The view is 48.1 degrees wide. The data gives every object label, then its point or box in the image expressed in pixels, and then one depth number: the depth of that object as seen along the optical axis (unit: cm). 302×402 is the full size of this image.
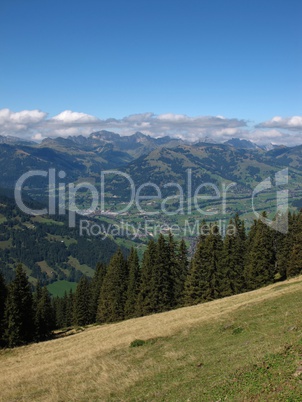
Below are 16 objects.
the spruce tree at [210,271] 6589
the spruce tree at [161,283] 6806
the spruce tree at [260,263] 6825
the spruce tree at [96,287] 9431
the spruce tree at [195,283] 6631
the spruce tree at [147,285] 6775
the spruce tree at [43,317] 7094
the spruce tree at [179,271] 7069
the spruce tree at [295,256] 6656
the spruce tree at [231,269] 6644
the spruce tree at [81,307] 9219
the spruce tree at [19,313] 5734
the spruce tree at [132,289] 7156
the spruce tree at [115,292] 7438
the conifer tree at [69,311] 10725
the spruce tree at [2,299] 5777
